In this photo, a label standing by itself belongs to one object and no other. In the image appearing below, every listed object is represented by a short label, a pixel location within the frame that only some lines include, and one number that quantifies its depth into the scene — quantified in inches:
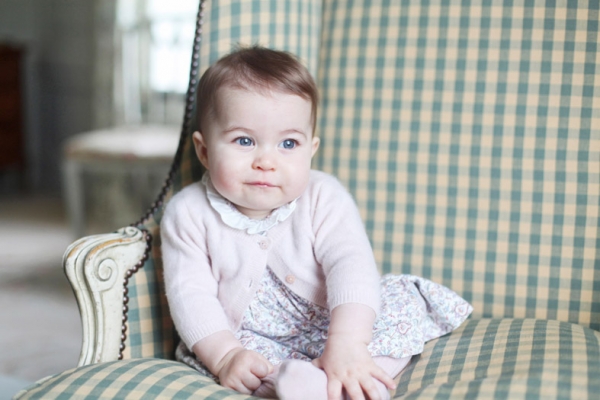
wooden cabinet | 175.9
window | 145.7
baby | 41.3
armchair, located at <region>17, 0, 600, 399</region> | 46.9
